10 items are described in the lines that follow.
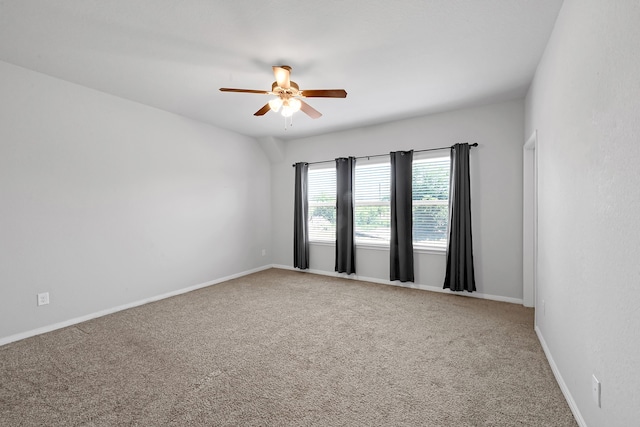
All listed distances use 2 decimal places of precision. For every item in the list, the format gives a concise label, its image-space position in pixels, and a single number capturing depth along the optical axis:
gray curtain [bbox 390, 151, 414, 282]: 4.17
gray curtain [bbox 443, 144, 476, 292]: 3.73
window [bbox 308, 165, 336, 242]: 5.12
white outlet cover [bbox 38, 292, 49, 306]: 2.77
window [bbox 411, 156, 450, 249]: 4.02
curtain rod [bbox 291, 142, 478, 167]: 3.72
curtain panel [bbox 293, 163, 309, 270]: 5.22
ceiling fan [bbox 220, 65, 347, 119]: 2.40
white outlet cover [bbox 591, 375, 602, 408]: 1.33
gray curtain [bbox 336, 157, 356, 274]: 4.70
